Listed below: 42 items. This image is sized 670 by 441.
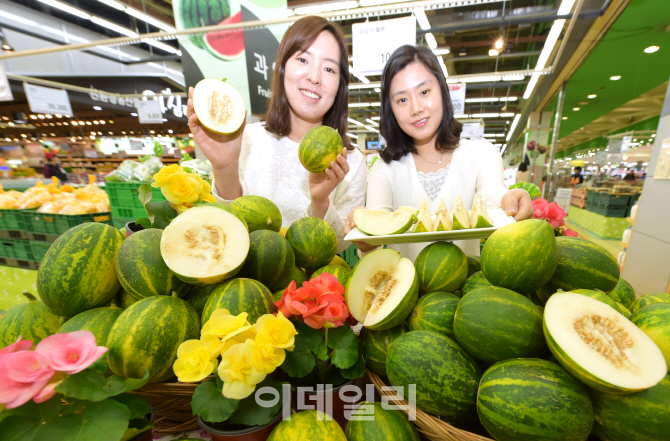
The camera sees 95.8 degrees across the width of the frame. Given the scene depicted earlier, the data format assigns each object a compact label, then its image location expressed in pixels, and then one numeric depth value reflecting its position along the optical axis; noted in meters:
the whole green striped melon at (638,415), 0.52
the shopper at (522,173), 10.17
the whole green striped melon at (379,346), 0.80
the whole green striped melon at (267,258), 0.96
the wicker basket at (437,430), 0.59
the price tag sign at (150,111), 6.52
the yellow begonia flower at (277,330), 0.61
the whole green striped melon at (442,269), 0.88
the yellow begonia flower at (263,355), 0.58
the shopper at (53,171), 8.08
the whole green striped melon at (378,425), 0.65
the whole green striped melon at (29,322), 0.85
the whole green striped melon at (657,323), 0.60
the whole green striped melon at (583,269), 0.77
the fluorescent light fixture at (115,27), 7.48
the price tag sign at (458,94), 5.76
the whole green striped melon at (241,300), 0.77
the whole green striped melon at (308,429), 0.62
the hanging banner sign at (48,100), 6.11
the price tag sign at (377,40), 3.65
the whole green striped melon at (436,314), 0.76
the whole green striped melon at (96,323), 0.79
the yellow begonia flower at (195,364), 0.61
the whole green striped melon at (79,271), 0.84
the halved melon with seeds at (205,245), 0.81
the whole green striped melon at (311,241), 1.13
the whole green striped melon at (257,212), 1.16
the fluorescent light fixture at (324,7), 6.09
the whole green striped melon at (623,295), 0.91
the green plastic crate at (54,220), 2.81
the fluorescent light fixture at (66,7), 7.46
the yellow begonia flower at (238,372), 0.58
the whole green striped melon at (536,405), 0.54
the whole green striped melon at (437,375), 0.64
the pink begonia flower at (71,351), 0.51
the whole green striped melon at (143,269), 0.85
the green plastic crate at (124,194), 3.38
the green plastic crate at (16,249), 3.24
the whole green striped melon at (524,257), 0.71
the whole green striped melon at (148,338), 0.72
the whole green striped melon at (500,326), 0.64
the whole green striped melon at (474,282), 0.85
